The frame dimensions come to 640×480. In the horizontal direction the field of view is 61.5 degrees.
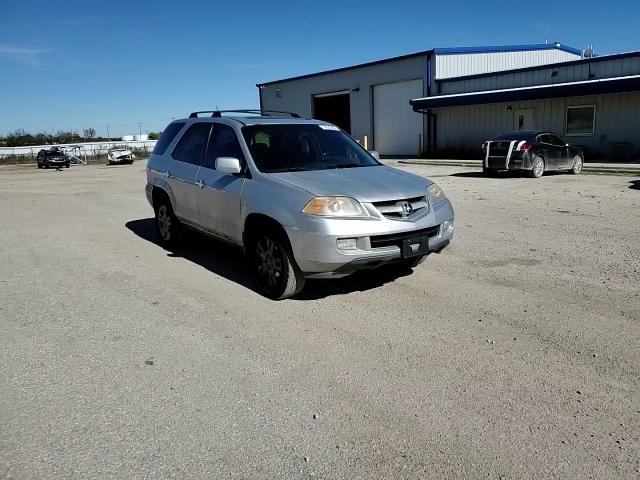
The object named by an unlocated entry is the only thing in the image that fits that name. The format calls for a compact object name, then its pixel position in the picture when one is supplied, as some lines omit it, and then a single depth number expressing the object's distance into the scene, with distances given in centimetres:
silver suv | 475
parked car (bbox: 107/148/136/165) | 4119
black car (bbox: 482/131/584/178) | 1658
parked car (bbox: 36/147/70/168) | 3994
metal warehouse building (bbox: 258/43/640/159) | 2308
